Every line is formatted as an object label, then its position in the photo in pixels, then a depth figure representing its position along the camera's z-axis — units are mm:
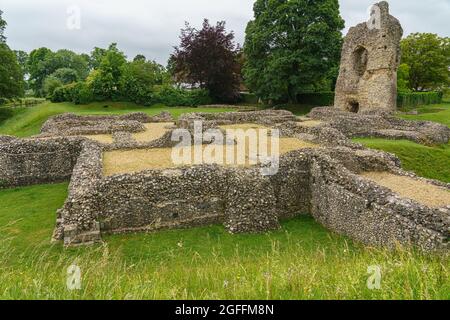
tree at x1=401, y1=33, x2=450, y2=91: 49781
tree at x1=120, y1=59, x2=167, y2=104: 41500
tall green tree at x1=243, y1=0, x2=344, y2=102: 34312
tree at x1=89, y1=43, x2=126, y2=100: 40094
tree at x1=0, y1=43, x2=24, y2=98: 38312
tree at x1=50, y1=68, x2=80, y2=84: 62594
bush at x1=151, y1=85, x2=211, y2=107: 41688
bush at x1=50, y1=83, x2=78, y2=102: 39188
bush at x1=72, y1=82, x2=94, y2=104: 38719
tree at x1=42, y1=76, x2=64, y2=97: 47453
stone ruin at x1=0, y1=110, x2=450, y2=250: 8641
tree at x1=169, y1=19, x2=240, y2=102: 42938
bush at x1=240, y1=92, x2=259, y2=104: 47188
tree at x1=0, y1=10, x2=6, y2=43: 44925
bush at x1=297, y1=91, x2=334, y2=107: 39156
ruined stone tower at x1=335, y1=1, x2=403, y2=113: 27938
